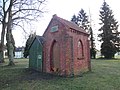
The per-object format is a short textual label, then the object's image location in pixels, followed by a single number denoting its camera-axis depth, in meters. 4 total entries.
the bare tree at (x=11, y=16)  11.90
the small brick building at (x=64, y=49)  7.18
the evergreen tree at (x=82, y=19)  24.81
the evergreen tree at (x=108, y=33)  20.47
